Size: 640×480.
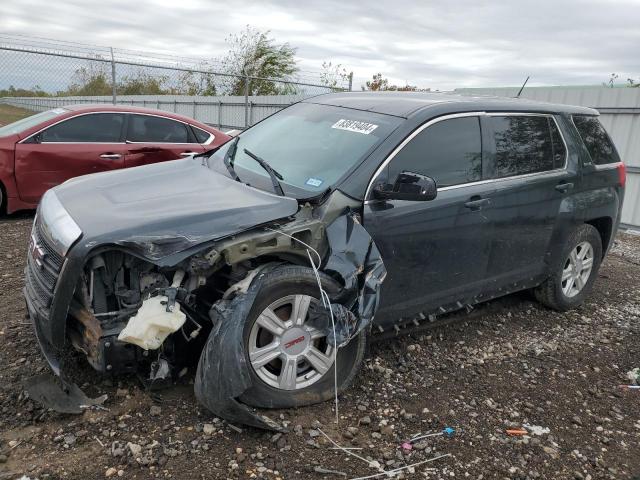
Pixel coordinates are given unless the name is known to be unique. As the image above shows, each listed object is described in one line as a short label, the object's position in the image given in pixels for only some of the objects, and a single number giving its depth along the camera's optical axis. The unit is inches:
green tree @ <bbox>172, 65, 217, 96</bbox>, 743.7
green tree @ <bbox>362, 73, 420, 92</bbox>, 952.3
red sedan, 265.4
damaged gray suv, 110.0
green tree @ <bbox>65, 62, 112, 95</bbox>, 498.9
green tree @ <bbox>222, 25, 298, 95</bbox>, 954.7
